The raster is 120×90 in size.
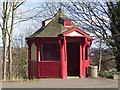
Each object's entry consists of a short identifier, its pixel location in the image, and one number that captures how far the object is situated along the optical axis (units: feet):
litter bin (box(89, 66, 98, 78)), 43.65
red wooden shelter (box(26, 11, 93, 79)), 42.68
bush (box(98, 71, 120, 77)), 44.31
